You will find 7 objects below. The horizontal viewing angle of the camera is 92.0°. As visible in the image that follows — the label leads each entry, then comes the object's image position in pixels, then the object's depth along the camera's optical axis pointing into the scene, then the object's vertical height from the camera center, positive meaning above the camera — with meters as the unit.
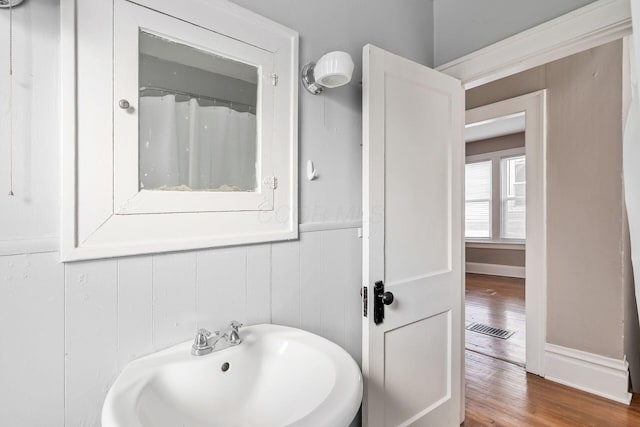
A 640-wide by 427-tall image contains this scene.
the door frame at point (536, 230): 2.32 -0.13
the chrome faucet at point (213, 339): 0.87 -0.37
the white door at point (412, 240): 1.30 -0.13
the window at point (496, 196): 5.26 +0.29
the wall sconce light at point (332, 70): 1.05 +0.50
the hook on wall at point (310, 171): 1.25 +0.17
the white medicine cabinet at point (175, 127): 0.79 +0.26
